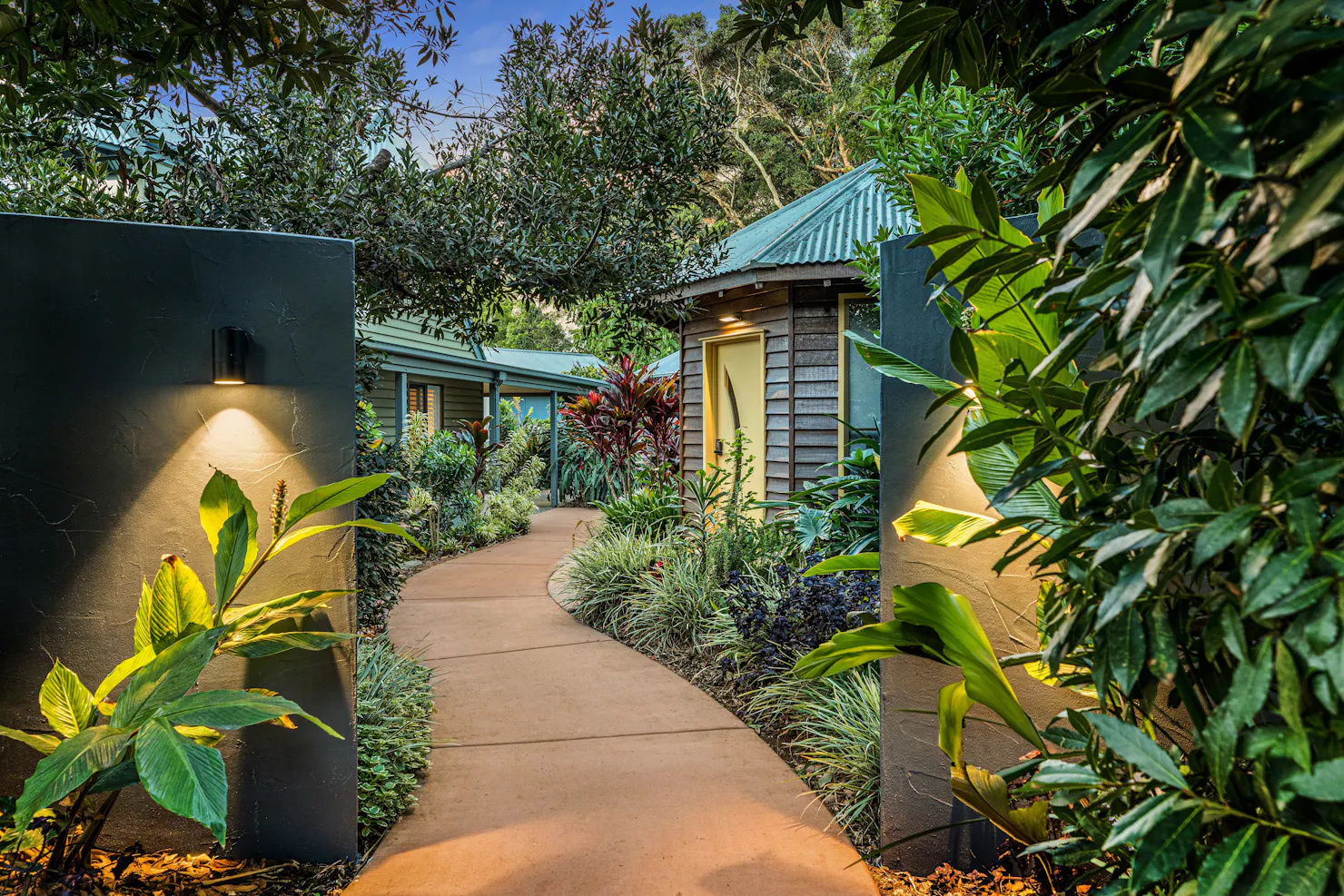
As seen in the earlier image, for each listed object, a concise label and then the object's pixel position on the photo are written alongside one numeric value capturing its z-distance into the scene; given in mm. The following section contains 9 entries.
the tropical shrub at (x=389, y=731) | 3053
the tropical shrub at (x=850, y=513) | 4652
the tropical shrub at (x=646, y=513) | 7543
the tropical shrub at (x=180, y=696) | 1645
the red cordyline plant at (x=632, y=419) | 9164
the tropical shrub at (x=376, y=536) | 4273
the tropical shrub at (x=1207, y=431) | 792
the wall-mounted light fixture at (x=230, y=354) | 2602
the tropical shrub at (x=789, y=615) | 4098
